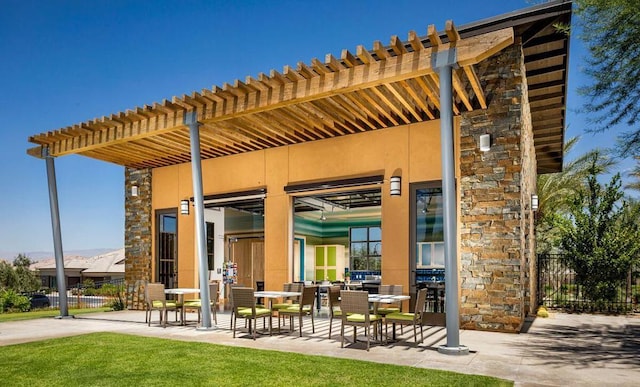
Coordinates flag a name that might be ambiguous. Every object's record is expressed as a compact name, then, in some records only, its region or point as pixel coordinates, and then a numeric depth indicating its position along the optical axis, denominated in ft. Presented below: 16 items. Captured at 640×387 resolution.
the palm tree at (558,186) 66.80
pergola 20.62
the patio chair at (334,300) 24.57
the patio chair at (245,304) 25.02
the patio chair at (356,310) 21.47
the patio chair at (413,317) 22.30
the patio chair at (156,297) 30.62
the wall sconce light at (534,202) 36.63
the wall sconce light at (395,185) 29.89
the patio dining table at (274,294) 27.22
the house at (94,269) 147.71
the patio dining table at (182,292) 30.81
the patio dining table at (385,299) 22.67
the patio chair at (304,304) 26.00
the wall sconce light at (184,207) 40.55
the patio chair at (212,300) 30.85
